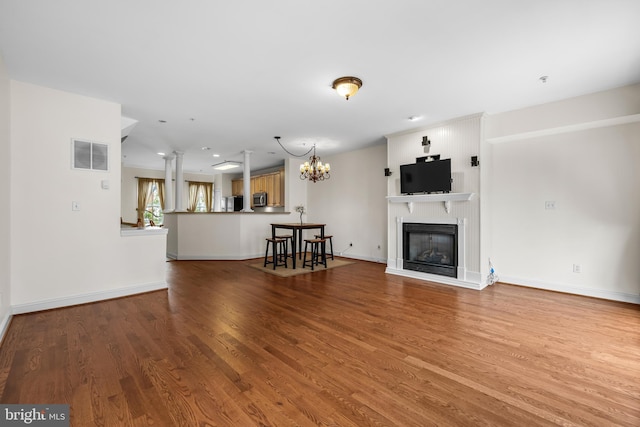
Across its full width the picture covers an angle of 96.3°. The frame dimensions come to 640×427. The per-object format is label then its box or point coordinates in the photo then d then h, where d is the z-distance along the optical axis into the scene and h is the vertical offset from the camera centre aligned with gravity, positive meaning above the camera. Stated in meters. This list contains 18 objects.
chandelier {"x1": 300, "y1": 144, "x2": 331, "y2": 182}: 5.80 +0.96
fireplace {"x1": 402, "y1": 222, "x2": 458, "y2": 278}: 4.68 -0.58
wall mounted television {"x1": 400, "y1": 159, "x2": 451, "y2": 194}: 4.64 +0.64
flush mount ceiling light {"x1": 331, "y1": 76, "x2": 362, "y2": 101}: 3.19 +1.47
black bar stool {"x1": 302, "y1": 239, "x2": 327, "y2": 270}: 5.69 -0.85
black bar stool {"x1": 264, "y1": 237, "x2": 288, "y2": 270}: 5.71 -0.87
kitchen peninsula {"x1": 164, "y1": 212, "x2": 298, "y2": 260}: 6.89 -0.49
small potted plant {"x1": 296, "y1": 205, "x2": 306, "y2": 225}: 7.52 +0.16
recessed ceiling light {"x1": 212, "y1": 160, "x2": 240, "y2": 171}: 8.48 +1.55
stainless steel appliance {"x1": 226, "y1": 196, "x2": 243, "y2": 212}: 10.10 +0.46
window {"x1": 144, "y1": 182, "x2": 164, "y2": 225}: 9.77 +0.30
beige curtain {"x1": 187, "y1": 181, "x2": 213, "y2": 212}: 10.83 +0.86
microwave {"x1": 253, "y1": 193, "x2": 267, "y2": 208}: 8.93 +0.50
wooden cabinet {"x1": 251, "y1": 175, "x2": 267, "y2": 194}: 9.05 +1.03
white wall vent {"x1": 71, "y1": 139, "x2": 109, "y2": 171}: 3.55 +0.77
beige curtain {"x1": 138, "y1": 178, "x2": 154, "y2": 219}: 9.64 +0.73
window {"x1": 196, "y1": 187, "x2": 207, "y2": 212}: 10.98 +0.52
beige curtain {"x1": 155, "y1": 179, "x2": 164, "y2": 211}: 9.98 +0.89
